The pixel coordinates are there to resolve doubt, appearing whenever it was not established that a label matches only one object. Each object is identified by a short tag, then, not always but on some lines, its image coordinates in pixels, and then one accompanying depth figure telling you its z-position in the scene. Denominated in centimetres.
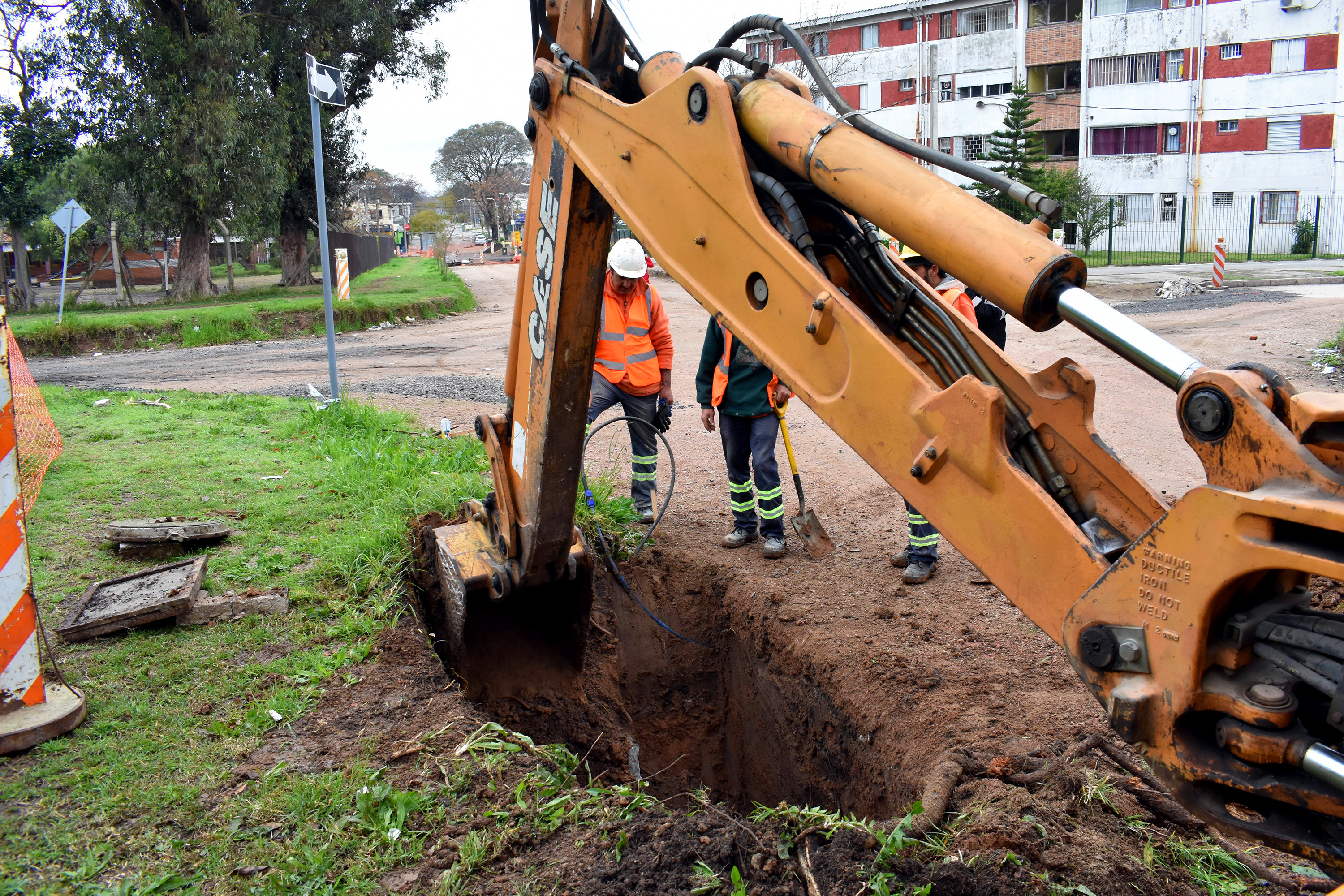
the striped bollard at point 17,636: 315
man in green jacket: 543
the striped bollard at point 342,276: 1923
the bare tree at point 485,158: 7338
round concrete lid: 473
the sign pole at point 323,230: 761
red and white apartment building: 3173
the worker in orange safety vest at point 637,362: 593
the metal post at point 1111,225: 2689
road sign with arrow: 734
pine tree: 2972
